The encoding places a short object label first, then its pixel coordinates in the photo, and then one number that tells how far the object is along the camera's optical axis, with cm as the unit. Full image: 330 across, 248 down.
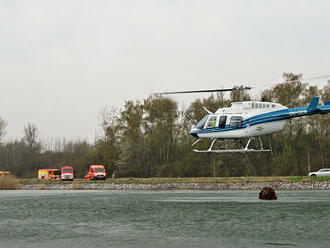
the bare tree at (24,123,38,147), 14655
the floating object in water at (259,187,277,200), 5444
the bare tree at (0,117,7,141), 12666
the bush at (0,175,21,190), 9531
